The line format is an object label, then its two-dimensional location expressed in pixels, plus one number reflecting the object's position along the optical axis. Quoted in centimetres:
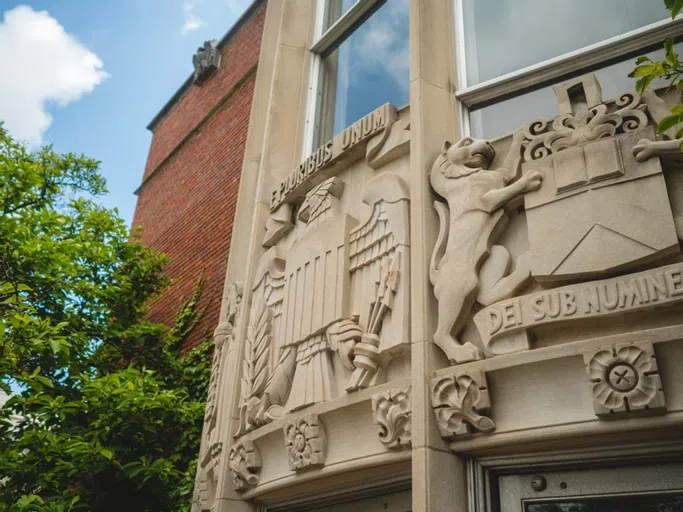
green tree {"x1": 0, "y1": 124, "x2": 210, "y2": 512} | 593
